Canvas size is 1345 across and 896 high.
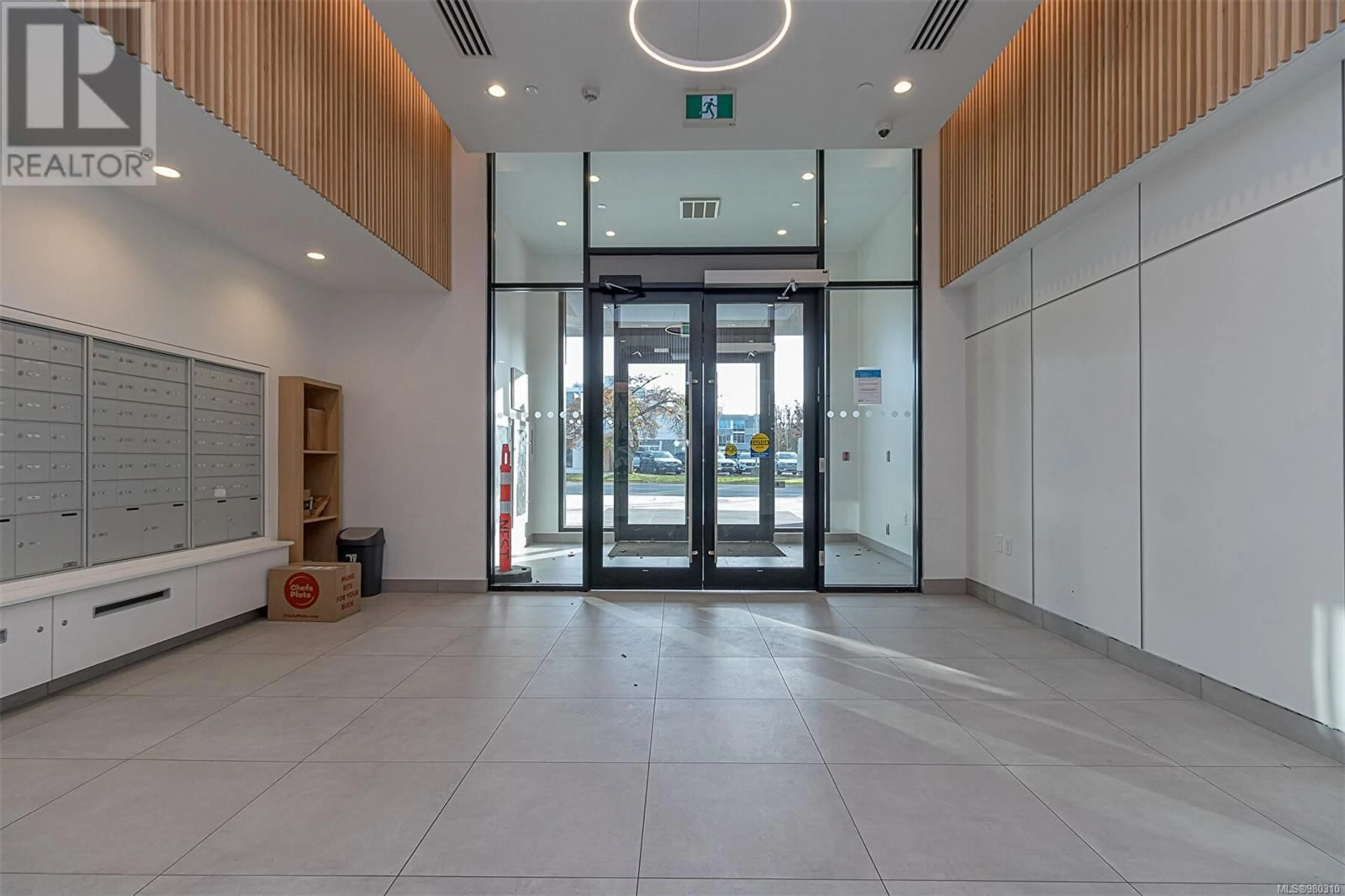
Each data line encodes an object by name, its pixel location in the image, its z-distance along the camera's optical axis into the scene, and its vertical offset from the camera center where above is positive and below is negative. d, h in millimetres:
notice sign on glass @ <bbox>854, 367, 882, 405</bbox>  6102 +721
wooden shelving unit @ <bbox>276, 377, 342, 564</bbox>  5371 -104
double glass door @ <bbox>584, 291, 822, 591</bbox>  6141 +136
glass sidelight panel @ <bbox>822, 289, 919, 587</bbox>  6094 +313
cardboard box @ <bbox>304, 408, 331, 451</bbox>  5727 +235
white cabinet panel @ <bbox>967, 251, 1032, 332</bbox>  5047 +1507
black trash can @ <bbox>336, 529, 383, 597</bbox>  5746 -1031
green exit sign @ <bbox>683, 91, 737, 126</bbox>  4363 +2709
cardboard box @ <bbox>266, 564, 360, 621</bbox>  4926 -1246
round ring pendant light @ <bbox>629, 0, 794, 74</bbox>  3619 +2643
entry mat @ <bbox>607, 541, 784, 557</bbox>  6145 -1072
